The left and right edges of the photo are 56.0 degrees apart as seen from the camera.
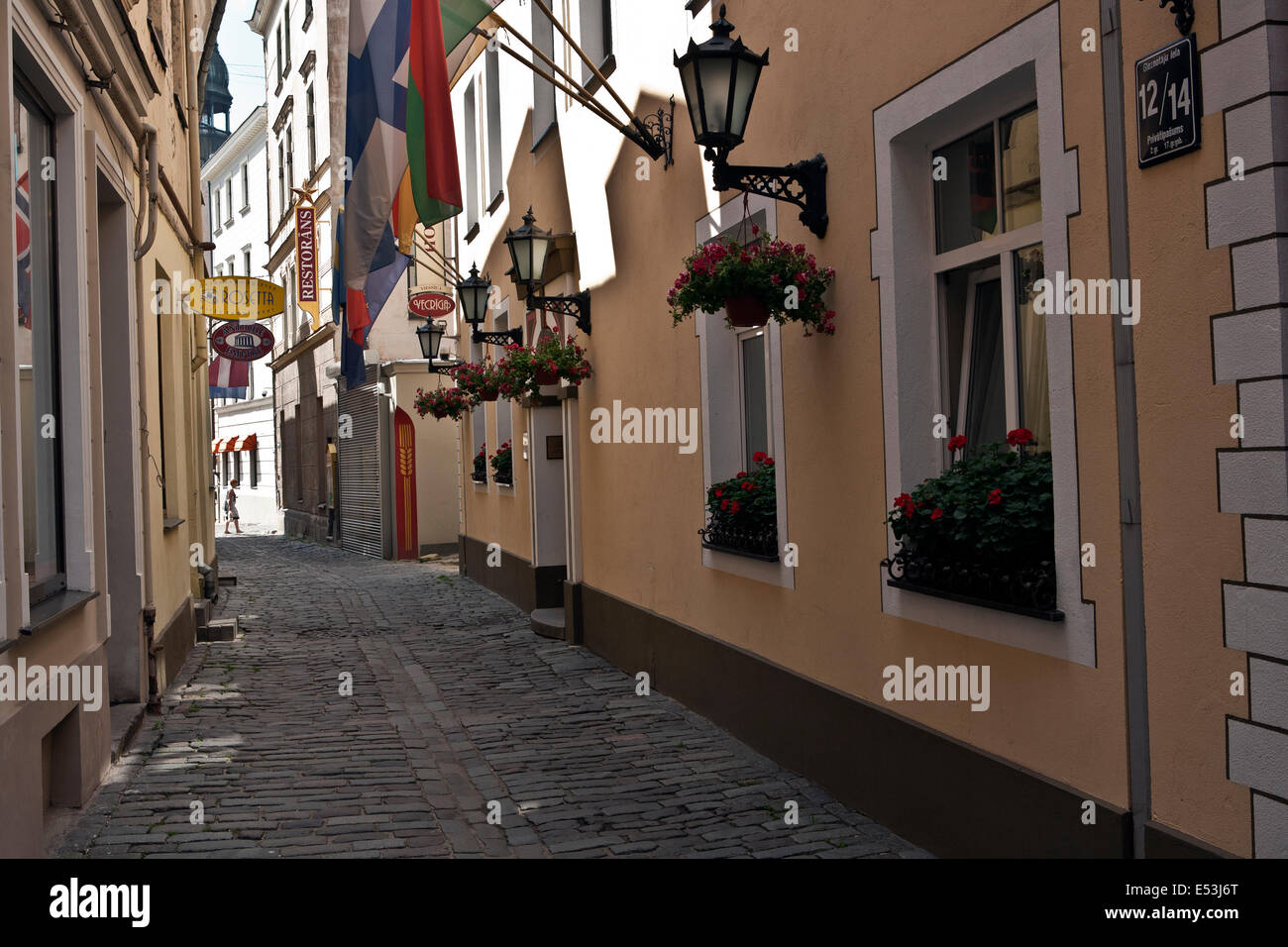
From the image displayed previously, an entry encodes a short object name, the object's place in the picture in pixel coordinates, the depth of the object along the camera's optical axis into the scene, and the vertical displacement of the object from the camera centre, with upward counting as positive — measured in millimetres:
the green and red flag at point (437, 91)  8828 +2956
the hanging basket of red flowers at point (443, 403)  16422 +1141
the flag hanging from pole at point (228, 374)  21406 +2166
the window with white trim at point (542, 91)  12516 +4114
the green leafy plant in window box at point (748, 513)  7102 -218
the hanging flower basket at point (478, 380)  12939 +1155
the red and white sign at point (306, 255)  26766 +5301
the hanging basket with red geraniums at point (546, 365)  10945 +1083
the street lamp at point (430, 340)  16797 +2048
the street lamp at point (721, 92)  5742 +1839
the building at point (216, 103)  64019 +21677
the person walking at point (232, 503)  34469 -283
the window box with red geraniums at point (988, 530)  4426 -229
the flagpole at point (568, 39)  8047 +2990
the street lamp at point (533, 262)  11047 +2051
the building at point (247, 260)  37750 +7789
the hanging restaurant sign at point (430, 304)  18609 +2815
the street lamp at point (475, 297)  12992 +2023
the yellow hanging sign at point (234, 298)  12406 +2057
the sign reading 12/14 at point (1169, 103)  3576 +1094
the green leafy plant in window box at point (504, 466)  15152 +237
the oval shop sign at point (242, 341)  16359 +2083
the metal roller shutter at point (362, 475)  23672 +289
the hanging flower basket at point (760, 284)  5895 +944
